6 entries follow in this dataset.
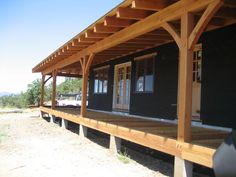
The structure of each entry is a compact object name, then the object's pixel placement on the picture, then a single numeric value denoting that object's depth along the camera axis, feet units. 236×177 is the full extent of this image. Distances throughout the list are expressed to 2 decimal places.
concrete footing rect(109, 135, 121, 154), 20.76
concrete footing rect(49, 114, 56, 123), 42.37
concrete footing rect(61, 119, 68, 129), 35.25
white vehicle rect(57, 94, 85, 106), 71.89
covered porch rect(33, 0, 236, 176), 13.23
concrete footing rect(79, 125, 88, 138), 27.89
